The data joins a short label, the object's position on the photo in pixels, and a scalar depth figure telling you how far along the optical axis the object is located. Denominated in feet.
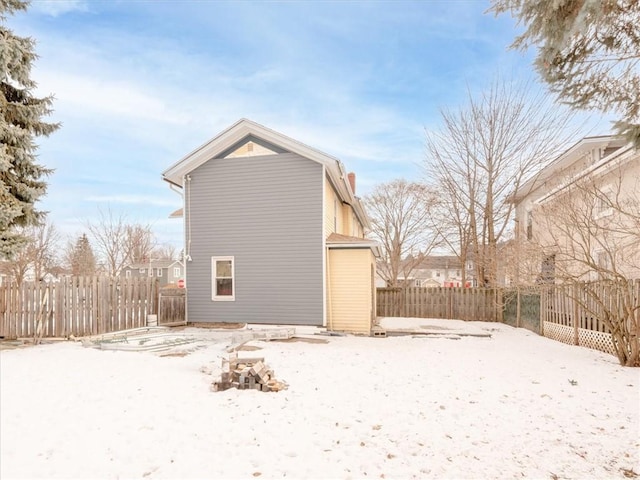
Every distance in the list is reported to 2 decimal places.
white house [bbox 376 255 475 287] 172.26
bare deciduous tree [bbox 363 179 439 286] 91.15
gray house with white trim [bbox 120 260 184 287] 135.95
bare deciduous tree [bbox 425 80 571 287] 54.34
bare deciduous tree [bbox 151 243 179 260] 160.04
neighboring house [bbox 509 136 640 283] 27.89
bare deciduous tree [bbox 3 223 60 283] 76.95
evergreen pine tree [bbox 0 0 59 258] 31.45
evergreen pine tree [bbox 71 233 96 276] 103.03
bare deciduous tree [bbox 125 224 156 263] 100.68
